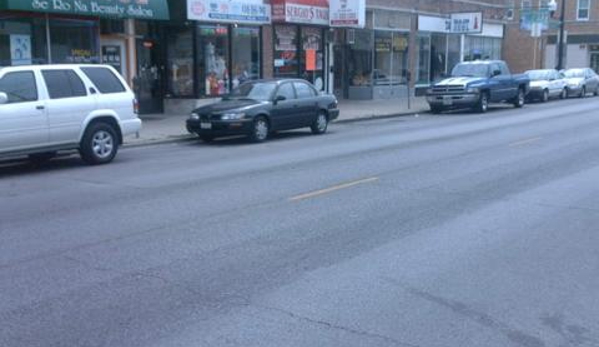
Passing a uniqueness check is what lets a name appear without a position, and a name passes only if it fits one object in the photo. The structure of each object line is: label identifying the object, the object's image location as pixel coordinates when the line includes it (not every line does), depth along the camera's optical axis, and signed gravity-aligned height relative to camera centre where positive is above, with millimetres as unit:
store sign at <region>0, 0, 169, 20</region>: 17047 +1491
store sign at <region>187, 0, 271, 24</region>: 22561 +1790
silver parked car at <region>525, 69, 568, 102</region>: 33125 -863
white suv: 12148 -770
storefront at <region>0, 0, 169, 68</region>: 17828 +1037
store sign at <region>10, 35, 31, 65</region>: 18141 +440
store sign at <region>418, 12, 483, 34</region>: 33156 +2010
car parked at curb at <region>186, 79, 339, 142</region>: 16688 -1056
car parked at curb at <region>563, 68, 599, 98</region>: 36531 -751
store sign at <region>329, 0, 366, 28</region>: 27391 +2003
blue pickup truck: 26234 -757
